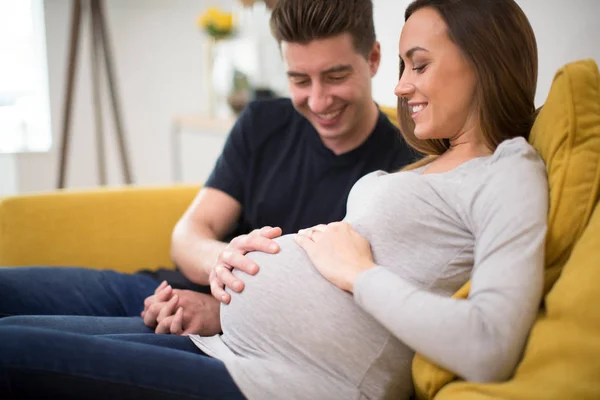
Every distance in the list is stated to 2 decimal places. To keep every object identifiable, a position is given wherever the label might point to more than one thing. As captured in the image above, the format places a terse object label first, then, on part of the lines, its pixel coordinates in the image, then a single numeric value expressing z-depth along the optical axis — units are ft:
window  11.91
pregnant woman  2.70
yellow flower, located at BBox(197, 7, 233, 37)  10.25
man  4.64
